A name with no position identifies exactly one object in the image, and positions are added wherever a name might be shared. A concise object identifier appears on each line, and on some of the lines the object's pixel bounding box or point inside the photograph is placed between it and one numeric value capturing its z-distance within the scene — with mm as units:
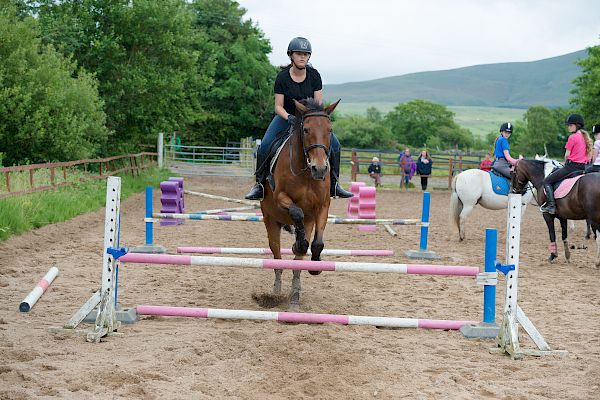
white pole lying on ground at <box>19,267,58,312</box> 7098
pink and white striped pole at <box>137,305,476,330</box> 6469
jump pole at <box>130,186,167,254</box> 11445
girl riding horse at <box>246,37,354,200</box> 7810
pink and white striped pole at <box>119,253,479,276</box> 6453
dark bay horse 11688
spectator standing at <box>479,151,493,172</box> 23894
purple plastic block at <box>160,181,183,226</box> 14078
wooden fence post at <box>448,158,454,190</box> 34725
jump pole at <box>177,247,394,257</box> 9641
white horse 15023
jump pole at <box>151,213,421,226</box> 10305
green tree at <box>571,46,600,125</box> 53406
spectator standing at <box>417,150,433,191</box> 31141
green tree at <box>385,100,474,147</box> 94625
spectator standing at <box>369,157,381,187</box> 32469
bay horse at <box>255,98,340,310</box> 6918
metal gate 37562
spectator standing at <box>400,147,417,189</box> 32906
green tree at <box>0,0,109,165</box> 19125
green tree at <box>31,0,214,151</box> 27016
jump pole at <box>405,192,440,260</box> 11703
